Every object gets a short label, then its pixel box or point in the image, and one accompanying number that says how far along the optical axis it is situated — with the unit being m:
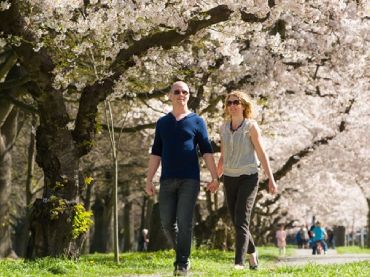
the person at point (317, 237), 32.56
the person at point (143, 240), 38.56
